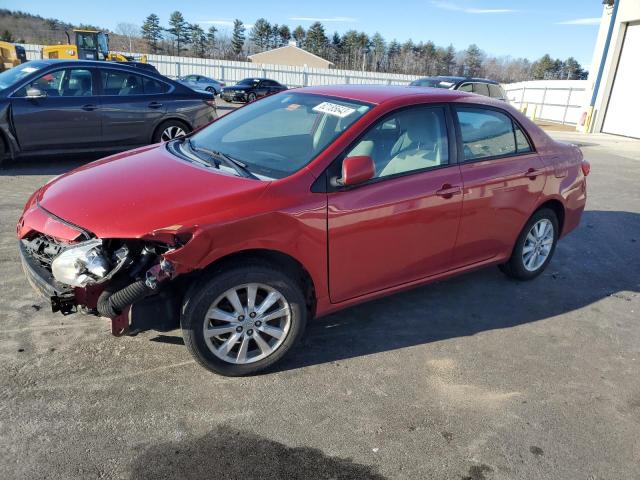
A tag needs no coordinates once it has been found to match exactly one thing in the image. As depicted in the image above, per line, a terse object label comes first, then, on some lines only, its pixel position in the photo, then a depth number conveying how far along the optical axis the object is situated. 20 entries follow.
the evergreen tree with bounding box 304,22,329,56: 100.06
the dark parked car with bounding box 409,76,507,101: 12.74
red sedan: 2.78
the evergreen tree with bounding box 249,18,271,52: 98.50
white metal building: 19.16
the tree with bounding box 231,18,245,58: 93.50
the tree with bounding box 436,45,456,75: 98.04
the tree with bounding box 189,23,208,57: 90.38
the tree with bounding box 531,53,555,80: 99.19
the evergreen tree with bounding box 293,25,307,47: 102.06
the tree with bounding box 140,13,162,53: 88.31
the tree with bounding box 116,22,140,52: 76.11
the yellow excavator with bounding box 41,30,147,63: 26.02
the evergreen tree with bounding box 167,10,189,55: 88.44
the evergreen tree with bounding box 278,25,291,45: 99.44
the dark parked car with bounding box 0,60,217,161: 7.40
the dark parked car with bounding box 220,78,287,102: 25.86
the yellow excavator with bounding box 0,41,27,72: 25.39
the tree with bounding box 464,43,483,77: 103.56
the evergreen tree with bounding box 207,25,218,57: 90.00
